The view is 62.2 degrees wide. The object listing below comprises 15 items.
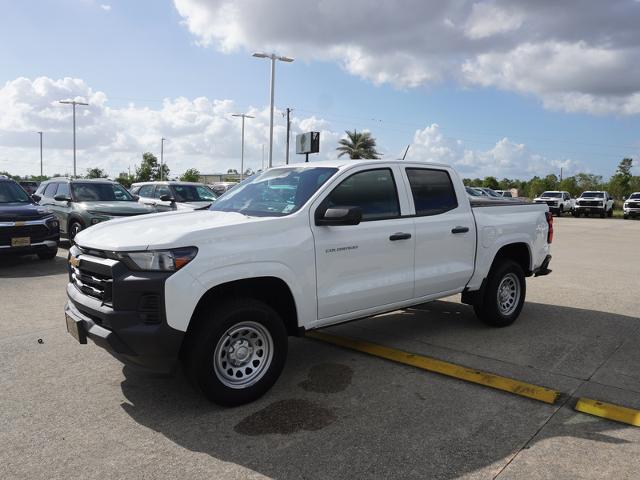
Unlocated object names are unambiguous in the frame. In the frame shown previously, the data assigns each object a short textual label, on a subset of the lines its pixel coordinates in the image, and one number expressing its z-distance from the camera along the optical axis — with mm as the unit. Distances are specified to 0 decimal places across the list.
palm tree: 52094
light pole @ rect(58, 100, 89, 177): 49031
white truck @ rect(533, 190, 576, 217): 36906
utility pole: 43188
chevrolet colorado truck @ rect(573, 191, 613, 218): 35300
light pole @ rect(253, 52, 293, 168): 30136
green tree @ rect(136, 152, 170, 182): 65062
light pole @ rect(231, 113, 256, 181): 55166
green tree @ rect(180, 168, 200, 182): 68562
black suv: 9758
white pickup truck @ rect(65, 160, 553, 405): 3576
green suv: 11883
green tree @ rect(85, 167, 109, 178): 65538
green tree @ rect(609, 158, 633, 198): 53906
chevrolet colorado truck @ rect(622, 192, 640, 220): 33531
